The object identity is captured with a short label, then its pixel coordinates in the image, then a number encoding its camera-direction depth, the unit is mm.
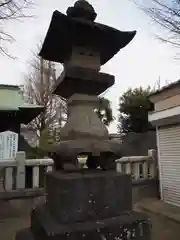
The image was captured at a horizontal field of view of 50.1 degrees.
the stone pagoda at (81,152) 1785
